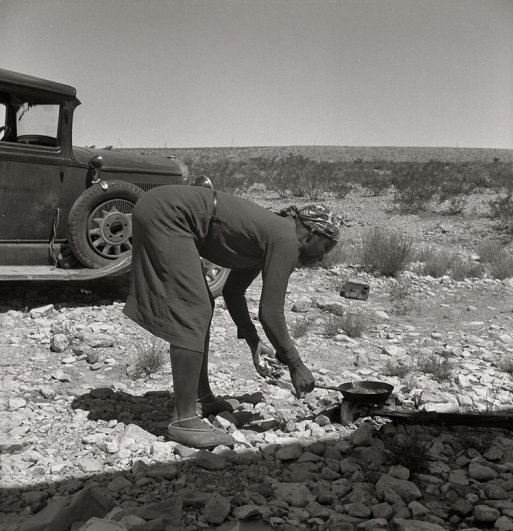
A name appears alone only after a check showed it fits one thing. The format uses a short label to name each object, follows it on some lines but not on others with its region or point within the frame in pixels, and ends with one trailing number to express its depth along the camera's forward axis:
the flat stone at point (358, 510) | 2.93
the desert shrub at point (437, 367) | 4.95
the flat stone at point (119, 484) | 3.09
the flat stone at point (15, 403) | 4.06
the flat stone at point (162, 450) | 3.47
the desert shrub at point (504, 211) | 13.17
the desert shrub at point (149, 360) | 4.88
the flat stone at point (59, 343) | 5.27
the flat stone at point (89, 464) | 3.28
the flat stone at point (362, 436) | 3.70
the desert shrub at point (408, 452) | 3.42
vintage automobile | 6.07
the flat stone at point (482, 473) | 3.38
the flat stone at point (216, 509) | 2.81
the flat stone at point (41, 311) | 6.08
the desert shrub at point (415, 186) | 15.49
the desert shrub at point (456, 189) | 14.98
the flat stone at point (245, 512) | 2.82
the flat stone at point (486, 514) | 2.92
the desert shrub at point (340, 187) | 17.62
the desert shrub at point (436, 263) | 9.22
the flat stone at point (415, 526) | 2.75
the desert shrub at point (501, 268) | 9.14
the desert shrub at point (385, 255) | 8.99
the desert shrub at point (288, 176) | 18.23
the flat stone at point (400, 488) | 3.12
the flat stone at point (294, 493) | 3.03
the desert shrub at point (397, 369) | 5.05
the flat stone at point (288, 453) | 3.53
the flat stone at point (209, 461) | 3.36
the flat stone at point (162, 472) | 3.23
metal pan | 3.89
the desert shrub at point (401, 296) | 7.41
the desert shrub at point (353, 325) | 6.20
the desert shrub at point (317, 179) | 17.48
